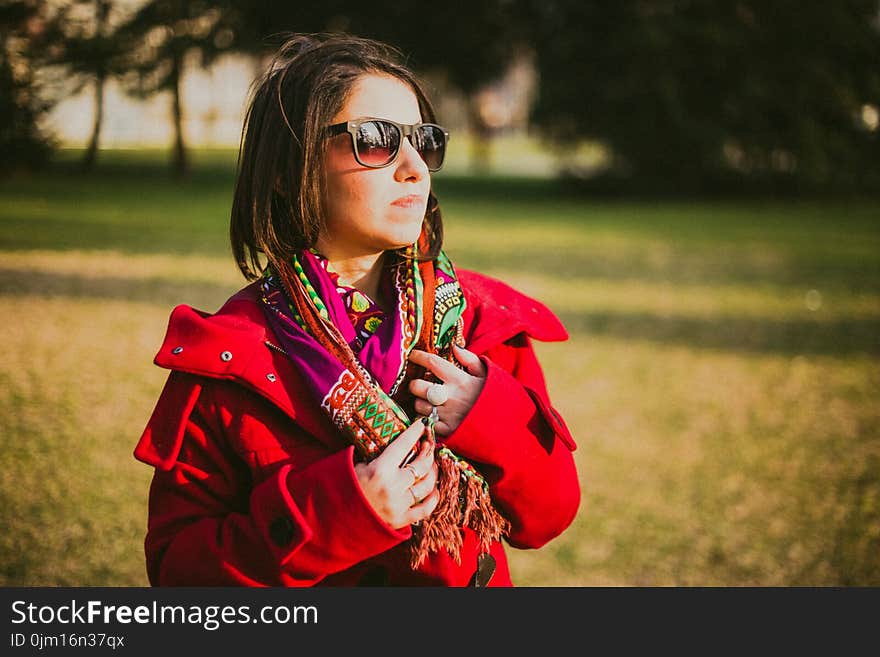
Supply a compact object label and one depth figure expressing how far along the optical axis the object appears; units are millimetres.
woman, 1442
